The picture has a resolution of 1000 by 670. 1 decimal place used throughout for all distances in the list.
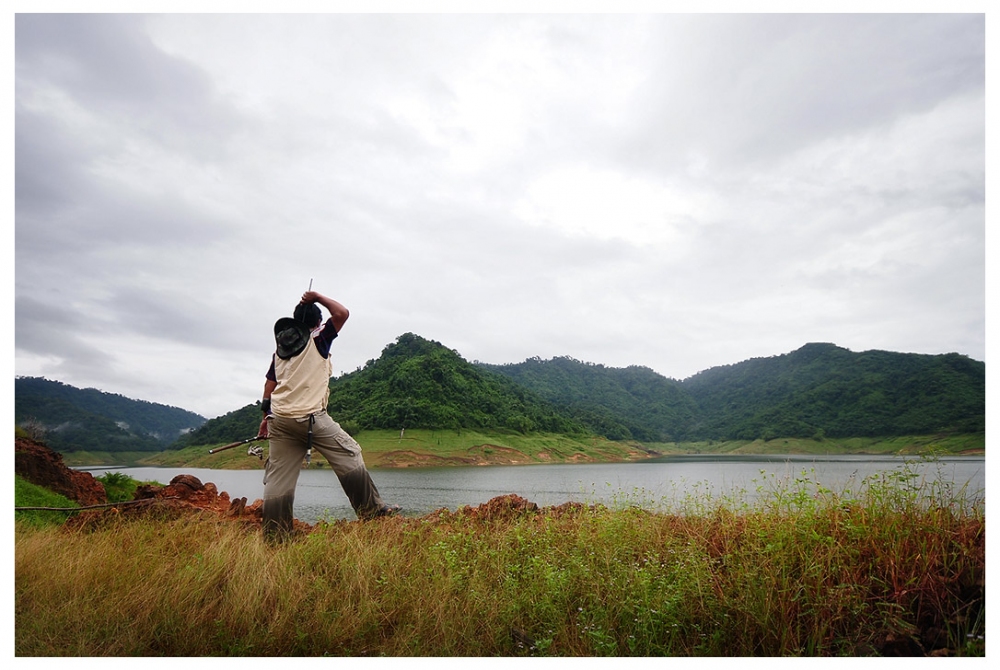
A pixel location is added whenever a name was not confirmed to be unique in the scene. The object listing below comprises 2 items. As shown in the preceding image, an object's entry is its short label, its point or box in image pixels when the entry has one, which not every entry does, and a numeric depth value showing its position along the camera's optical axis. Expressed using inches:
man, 201.3
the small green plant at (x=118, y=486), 334.6
